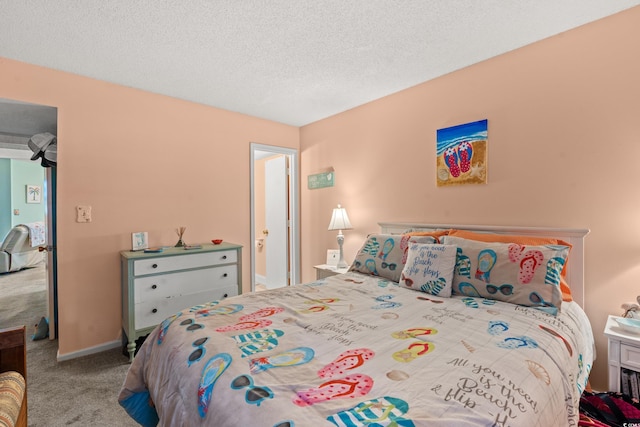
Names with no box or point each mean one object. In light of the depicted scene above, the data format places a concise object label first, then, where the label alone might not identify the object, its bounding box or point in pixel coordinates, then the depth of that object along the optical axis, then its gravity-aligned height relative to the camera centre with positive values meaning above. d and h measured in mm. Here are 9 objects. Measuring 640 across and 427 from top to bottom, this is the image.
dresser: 2525 -627
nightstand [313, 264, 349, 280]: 3129 -613
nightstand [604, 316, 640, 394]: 1514 -771
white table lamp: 3336 -96
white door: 4328 -104
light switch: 2576 +24
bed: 875 -550
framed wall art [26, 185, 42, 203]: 6783 +541
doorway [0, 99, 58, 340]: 2604 +927
